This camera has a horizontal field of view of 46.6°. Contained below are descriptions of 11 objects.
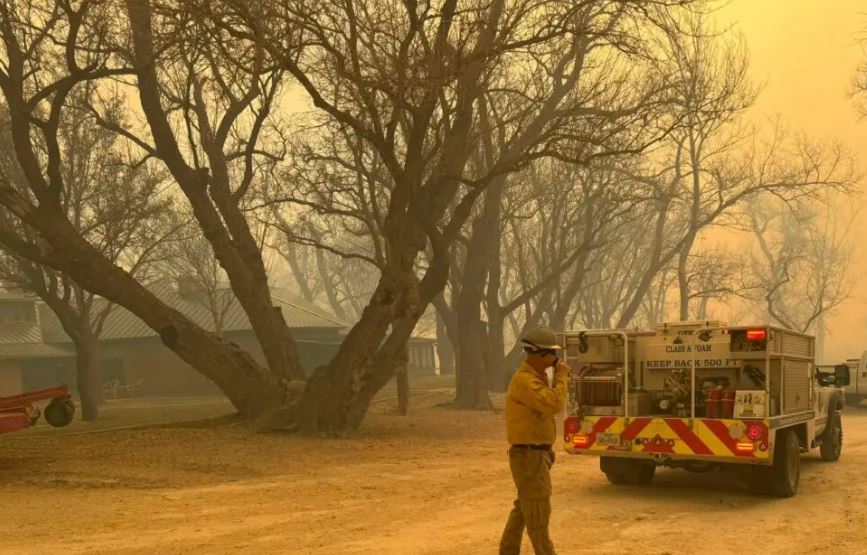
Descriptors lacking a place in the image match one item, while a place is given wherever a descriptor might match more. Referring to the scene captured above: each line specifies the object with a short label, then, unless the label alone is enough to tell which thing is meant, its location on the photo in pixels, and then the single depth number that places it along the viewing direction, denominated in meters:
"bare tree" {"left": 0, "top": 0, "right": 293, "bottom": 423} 19.28
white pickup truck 30.36
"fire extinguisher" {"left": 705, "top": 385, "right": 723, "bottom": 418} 11.59
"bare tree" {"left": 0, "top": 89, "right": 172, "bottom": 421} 28.50
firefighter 7.46
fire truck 11.34
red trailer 14.15
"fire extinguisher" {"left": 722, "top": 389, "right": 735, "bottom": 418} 11.48
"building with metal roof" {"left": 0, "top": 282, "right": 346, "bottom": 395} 50.84
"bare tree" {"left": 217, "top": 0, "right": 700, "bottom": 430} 16.88
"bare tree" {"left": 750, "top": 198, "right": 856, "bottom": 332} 91.50
